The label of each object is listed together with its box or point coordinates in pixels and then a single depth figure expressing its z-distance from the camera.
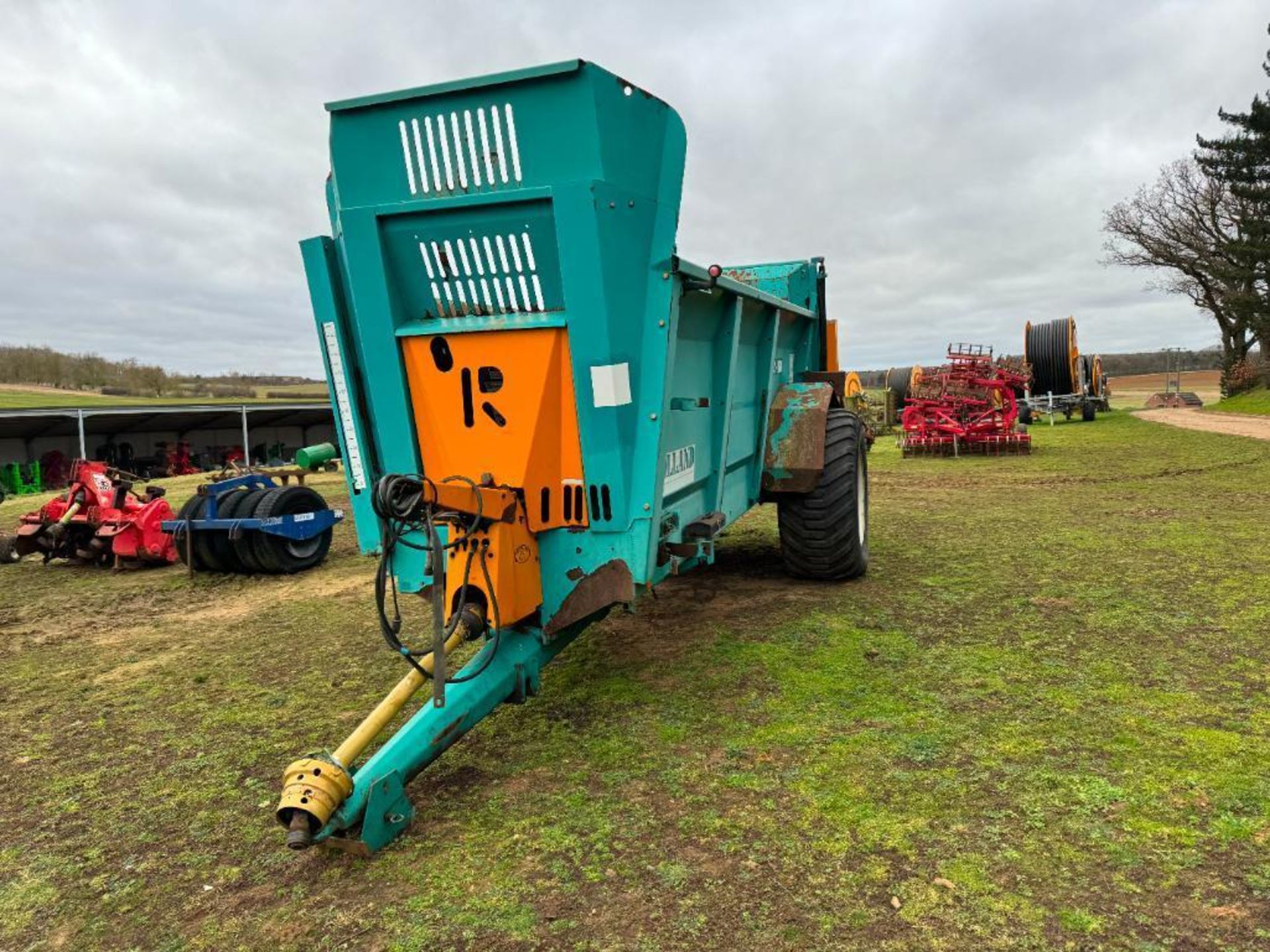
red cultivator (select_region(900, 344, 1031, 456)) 15.34
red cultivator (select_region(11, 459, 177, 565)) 7.60
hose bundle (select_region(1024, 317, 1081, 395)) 23.34
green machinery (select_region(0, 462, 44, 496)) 18.09
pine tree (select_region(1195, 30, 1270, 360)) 27.55
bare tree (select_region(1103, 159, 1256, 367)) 29.55
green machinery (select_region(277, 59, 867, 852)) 2.88
